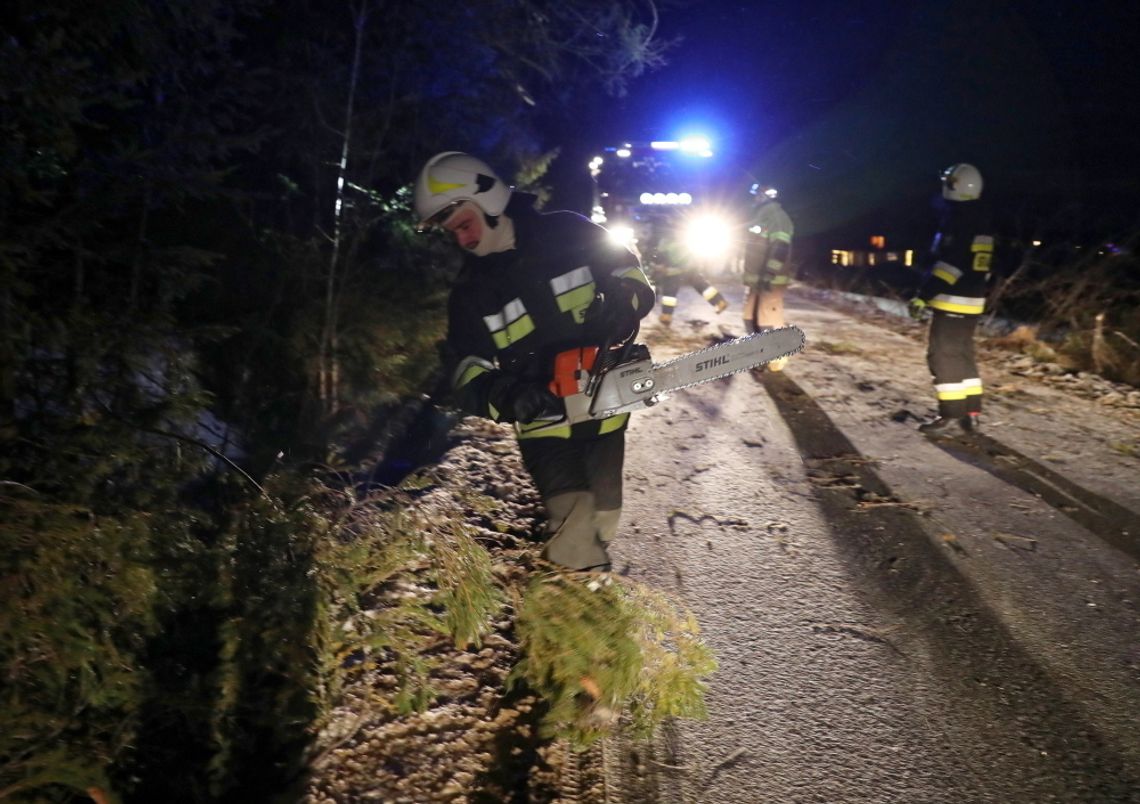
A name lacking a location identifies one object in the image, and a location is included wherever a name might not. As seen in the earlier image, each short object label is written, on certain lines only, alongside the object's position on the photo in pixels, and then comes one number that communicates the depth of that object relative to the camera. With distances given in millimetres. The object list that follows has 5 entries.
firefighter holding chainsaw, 2797
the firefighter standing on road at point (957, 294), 5262
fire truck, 14227
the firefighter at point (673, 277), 9608
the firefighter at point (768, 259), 7930
